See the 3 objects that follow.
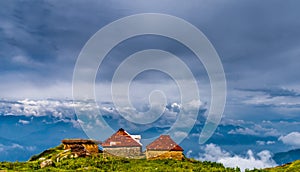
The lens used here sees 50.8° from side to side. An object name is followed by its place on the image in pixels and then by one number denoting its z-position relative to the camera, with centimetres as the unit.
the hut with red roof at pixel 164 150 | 7544
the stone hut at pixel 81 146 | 6768
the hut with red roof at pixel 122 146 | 7744
